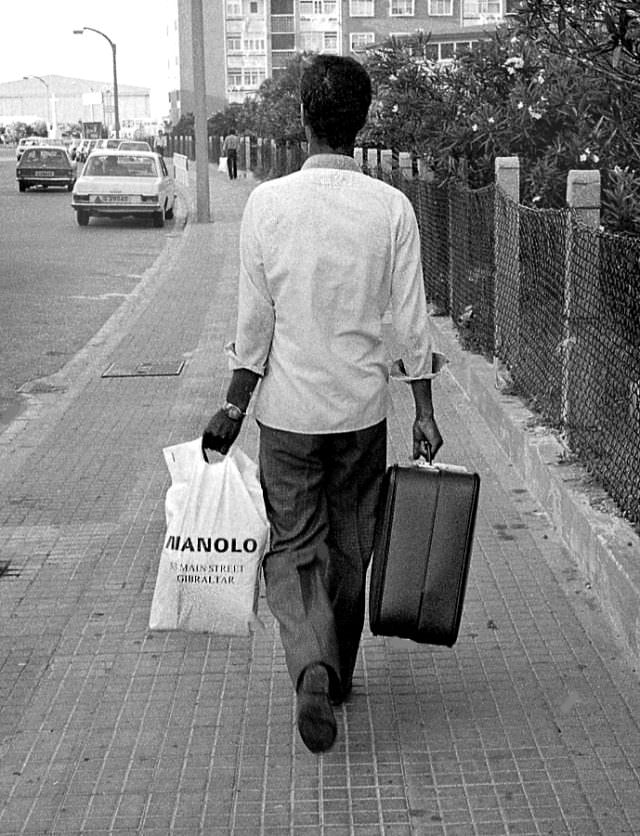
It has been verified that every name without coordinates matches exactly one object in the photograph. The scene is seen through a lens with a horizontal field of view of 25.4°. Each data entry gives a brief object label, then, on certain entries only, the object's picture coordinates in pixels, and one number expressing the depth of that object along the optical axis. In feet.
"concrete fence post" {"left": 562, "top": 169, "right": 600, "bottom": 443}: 20.06
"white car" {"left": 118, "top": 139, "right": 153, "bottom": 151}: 143.74
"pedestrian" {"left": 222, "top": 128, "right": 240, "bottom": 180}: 158.40
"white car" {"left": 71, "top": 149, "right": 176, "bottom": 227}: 90.22
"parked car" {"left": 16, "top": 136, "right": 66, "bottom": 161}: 190.80
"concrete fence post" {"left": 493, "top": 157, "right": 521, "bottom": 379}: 25.54
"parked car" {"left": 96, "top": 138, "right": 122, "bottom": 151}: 158.26
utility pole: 85.66
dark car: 140.77
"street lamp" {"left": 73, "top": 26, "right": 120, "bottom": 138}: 232.94
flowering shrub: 23.65
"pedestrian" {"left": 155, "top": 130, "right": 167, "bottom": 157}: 270.98
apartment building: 297.94
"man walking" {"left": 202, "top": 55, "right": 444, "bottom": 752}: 12.34
